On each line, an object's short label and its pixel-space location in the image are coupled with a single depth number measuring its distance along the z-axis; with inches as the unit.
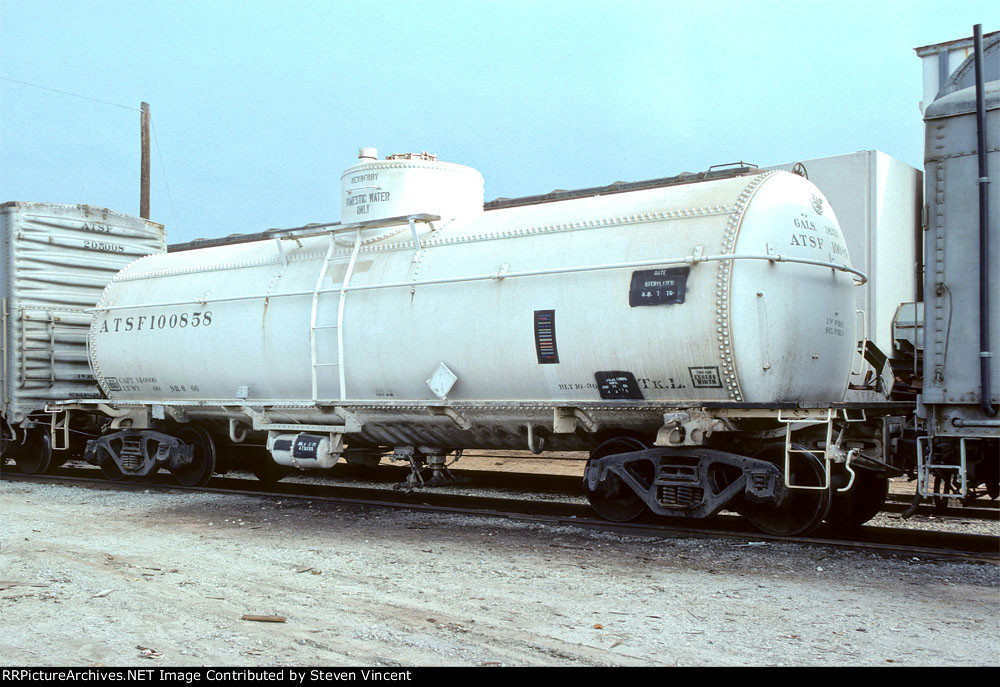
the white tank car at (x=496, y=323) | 342.0
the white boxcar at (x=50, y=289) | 597.0
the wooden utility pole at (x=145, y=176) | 952.9
